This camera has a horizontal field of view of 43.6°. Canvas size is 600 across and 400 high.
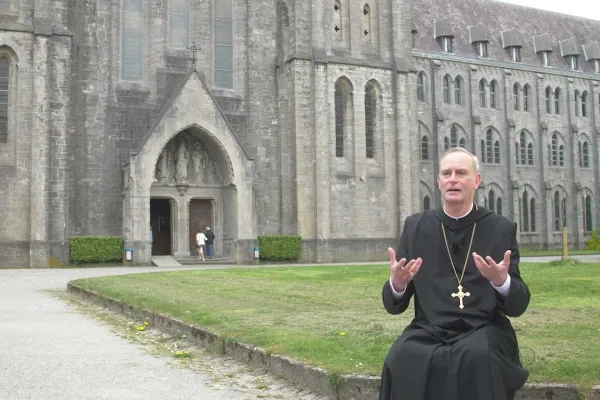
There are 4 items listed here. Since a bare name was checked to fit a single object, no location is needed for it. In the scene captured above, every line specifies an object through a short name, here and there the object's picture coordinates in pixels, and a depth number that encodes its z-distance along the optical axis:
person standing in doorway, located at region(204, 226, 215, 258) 37.09
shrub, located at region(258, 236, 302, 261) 37.25
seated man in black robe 4.56
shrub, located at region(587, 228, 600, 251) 56.66
